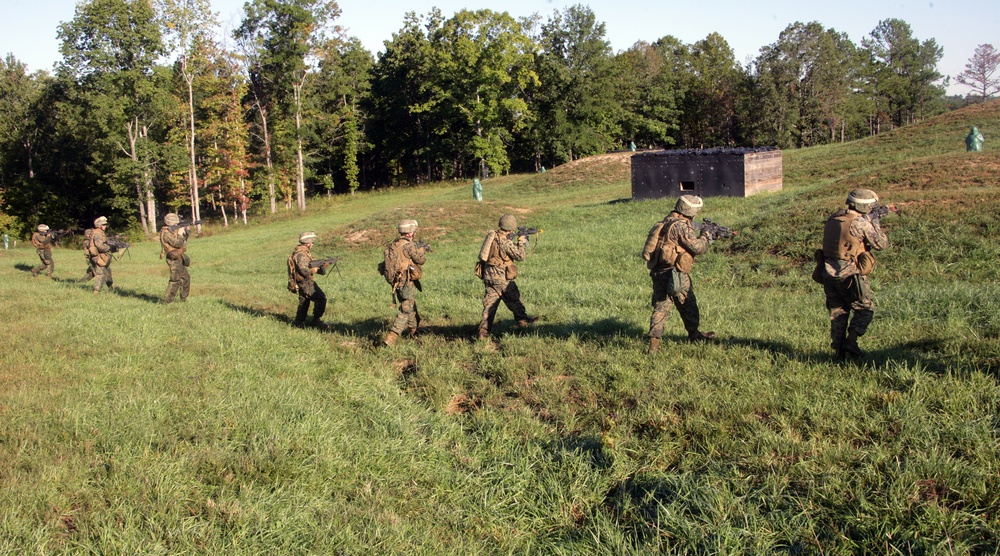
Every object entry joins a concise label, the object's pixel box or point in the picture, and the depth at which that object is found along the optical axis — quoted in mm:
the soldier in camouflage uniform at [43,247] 20969
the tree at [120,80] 42688
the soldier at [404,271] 10211
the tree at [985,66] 65438
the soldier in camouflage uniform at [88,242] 16359
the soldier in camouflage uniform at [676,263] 8195
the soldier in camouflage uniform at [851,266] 6973
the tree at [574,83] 59062
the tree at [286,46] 47094
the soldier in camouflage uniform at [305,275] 11289
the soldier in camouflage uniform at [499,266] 10016
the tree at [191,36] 44281
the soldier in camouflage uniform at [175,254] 14312
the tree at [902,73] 72938
